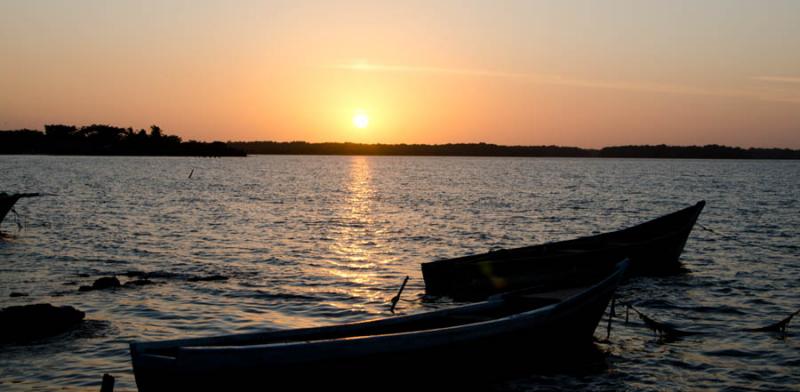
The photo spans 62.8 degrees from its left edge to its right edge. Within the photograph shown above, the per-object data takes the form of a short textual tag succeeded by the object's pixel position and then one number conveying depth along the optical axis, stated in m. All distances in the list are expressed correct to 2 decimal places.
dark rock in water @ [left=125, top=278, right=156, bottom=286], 19.41
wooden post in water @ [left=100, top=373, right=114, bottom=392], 7.84
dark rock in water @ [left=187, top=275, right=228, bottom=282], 20.60
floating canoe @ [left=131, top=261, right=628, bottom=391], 8.35
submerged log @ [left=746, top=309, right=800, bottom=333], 14.81
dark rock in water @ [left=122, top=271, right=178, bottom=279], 20.73
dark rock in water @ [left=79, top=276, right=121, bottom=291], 18.45
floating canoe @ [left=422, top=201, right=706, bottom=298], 18.14
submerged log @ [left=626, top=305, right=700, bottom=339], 14.13
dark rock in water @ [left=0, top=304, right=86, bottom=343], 13.02
